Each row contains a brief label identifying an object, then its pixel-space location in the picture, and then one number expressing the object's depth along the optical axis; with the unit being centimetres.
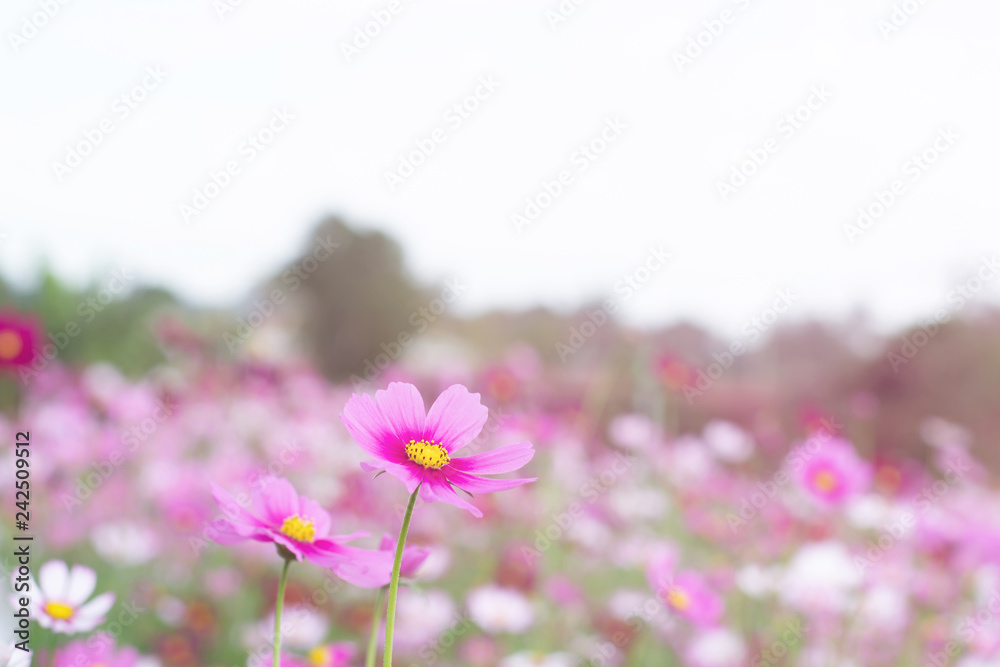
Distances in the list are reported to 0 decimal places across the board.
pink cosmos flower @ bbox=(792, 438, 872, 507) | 244
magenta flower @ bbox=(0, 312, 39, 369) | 259
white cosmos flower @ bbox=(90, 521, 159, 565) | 254
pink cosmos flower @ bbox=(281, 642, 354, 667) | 205
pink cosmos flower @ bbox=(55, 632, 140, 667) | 203
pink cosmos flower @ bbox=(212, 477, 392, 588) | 190
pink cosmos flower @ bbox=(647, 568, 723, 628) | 224
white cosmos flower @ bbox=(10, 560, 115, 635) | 197
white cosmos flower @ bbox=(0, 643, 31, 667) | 192
